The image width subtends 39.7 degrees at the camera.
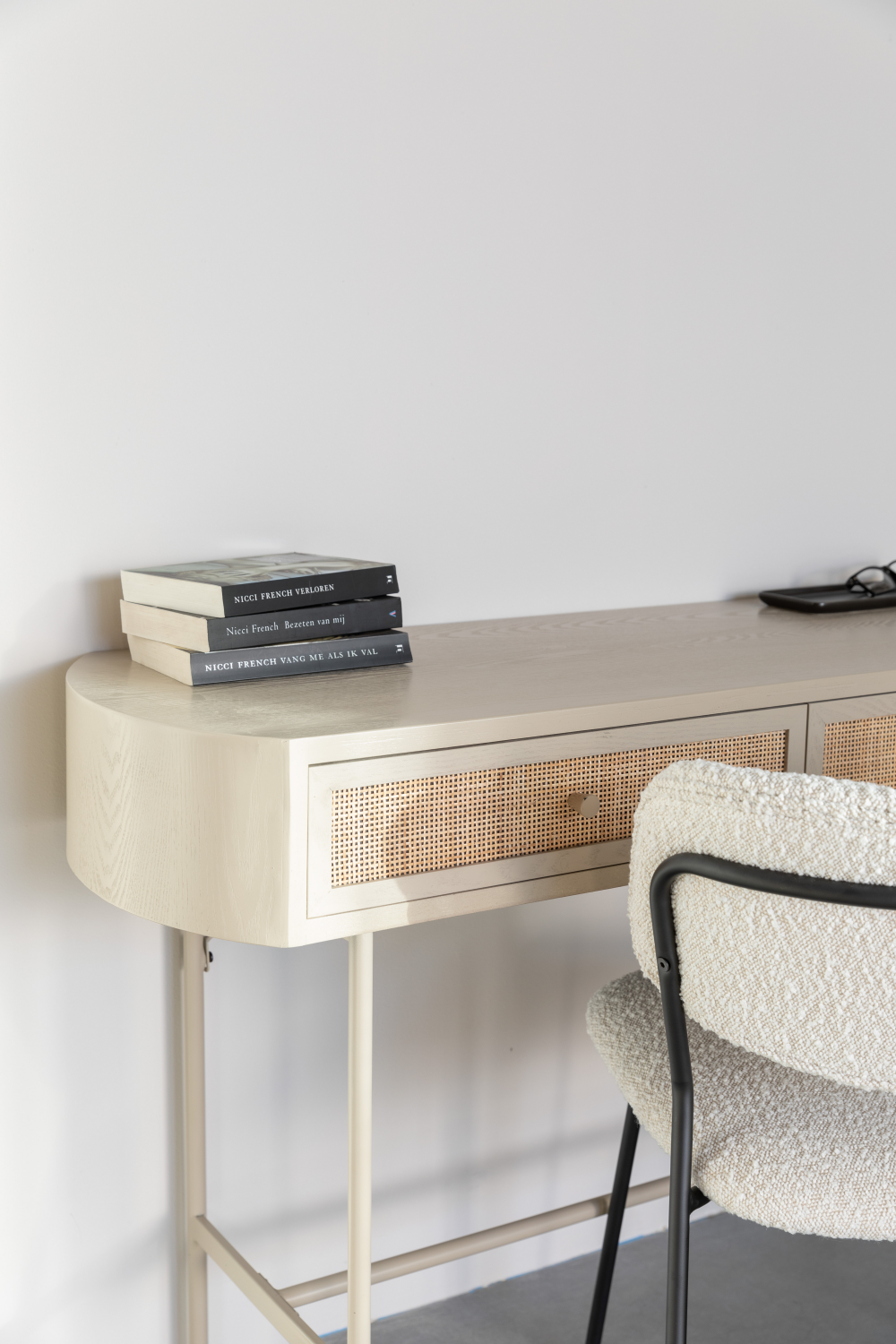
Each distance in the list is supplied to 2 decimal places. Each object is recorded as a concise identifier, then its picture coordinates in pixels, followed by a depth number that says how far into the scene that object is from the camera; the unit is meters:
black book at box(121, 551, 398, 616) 1.12
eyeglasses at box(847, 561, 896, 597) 1.74
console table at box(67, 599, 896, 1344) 0.96
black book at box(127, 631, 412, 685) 1.11
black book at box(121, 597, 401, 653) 1.11
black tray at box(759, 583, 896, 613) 1.64
